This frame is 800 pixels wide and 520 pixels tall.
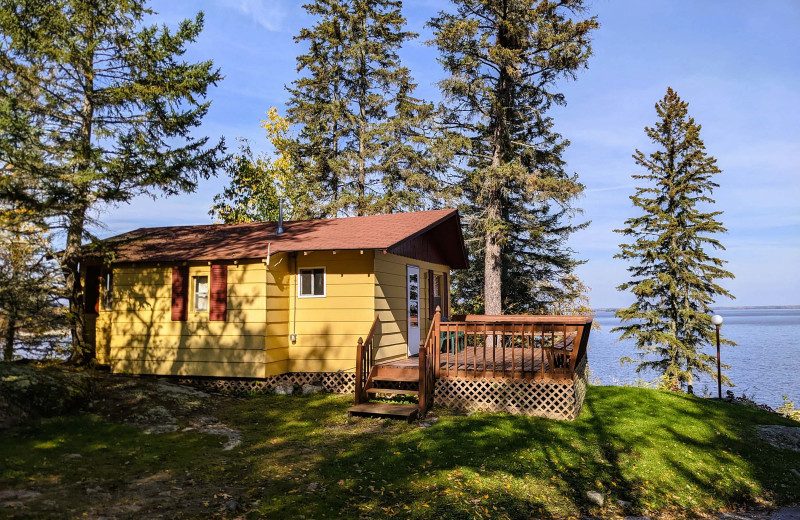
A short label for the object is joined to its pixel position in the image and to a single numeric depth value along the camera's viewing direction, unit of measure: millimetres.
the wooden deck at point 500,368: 10531
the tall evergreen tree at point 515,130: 19516
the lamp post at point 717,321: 15352
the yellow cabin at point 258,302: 12758
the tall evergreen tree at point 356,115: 26031
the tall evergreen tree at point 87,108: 11273
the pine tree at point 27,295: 10453
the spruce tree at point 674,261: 21453
